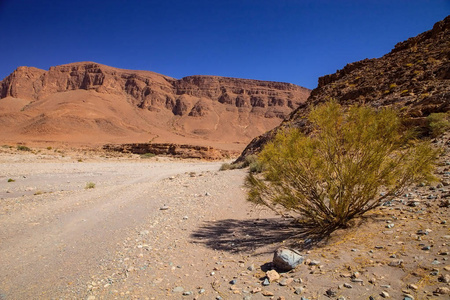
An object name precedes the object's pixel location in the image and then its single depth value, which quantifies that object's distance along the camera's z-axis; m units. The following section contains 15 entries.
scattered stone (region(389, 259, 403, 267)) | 3.30
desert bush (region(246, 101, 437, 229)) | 4.59
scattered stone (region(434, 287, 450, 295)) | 2.66
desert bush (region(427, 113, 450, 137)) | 8.38
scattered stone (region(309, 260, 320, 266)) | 3.74
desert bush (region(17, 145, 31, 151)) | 36.03
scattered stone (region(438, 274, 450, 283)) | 2.80
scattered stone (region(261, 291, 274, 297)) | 3.24
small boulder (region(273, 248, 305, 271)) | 3.72
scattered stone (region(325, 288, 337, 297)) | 3.03
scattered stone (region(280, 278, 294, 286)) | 3.40
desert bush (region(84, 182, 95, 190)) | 12.55
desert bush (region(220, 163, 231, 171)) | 19.58
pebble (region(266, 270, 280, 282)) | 3.53
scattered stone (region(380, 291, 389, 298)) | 2.80
